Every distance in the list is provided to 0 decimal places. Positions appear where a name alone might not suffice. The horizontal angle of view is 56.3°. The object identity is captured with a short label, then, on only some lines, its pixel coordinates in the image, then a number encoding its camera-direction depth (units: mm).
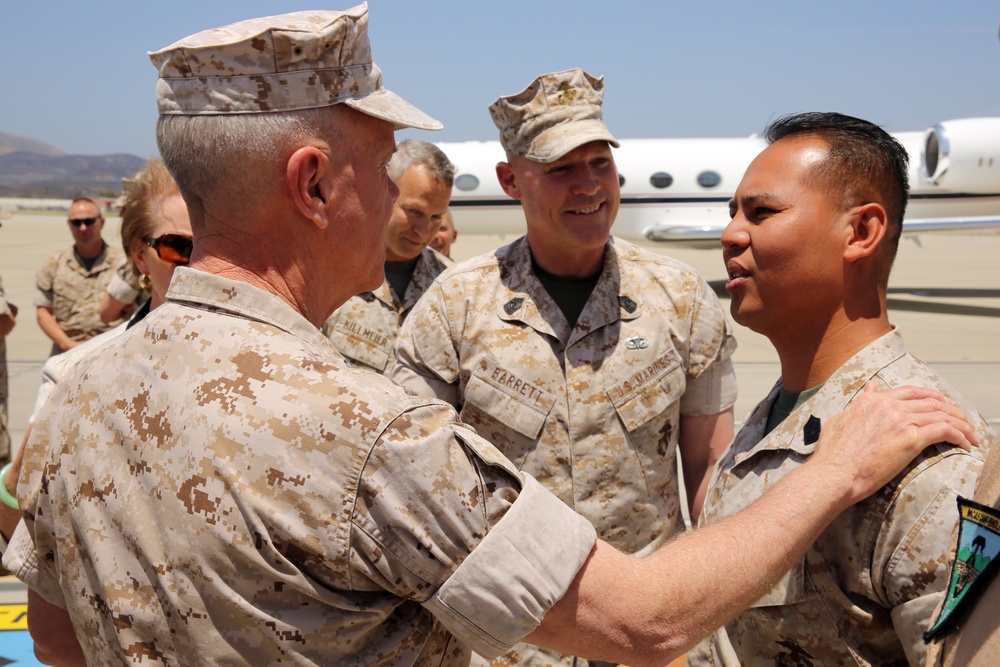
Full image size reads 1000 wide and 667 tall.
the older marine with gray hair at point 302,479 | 1354
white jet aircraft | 19359
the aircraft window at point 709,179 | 19984
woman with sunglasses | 2734
